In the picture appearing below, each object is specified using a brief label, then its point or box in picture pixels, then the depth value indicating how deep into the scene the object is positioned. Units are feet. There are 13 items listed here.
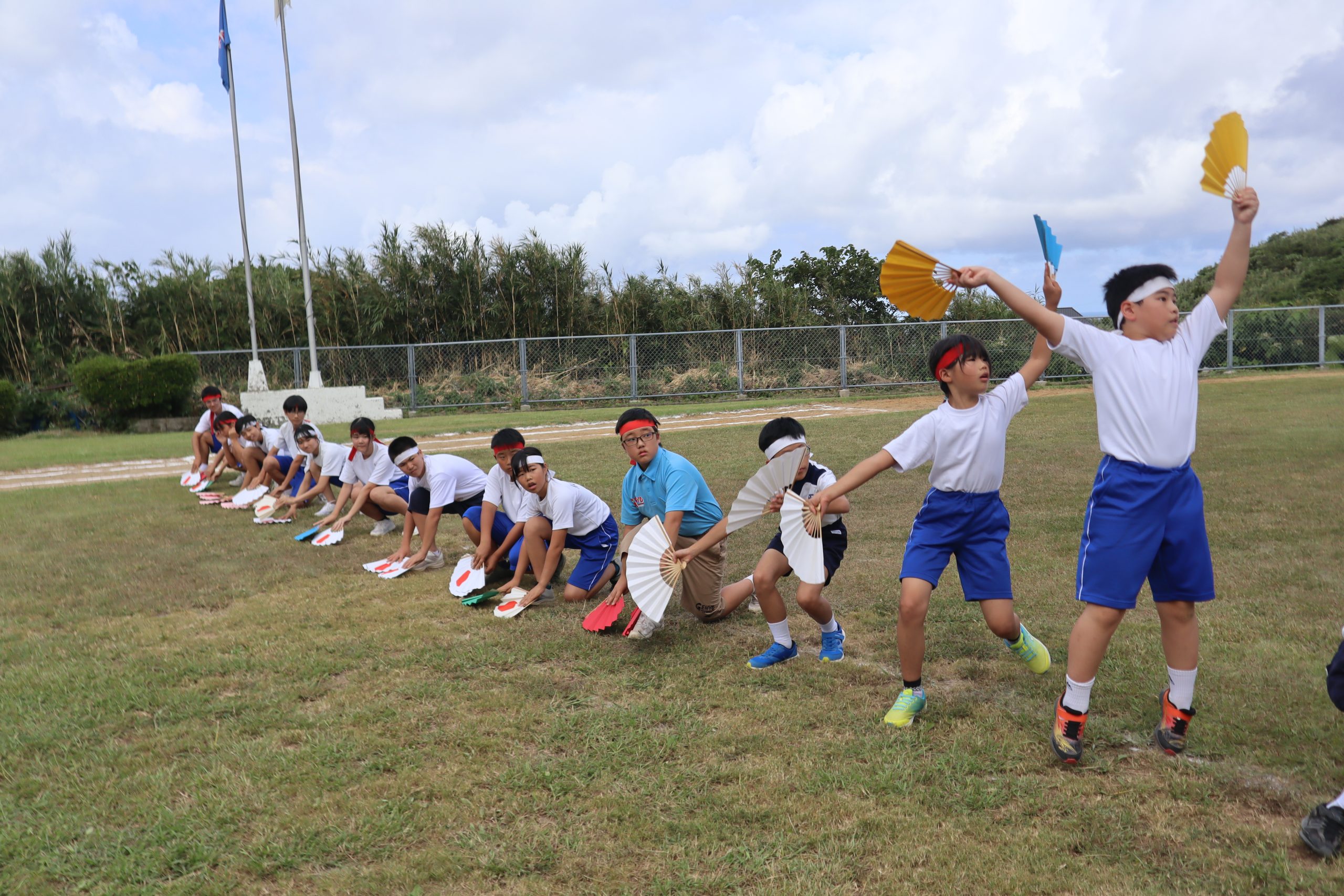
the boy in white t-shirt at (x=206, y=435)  37.50
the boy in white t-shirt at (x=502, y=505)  20.22
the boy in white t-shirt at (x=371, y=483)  26.25
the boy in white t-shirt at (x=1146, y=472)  10.79
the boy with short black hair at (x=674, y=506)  16.61
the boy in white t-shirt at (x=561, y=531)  18.85
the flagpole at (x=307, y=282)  72.84
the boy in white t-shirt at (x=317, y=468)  29.48
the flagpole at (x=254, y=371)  73.00
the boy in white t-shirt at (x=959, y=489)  12.60
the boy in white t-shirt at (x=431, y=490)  22.58
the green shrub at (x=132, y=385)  68.33
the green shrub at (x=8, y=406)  68.08
